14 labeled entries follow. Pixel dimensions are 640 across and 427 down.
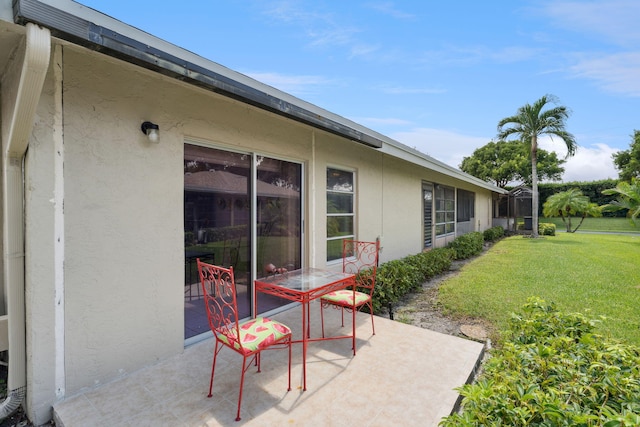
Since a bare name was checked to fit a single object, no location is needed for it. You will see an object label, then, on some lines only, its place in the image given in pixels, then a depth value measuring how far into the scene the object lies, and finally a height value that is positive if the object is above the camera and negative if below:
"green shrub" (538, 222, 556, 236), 17.69 -1.14
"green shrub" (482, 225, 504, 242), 15.88 -1.26
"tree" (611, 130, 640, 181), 24.56 +4.37
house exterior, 2.24 +0.20
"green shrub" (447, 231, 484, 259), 10.48 -1.25
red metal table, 2.80 -0.75
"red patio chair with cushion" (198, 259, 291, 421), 2.24 -0.98
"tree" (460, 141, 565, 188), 29.08 +4.70
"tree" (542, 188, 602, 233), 18.69 +0.33
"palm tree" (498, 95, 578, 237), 15.34 +4.50
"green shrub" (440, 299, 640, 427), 1.38 -0.93
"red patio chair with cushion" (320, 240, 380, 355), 3.46 -1.01
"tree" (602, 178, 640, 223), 9.08 +0.41
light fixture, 2.85 +0.78
